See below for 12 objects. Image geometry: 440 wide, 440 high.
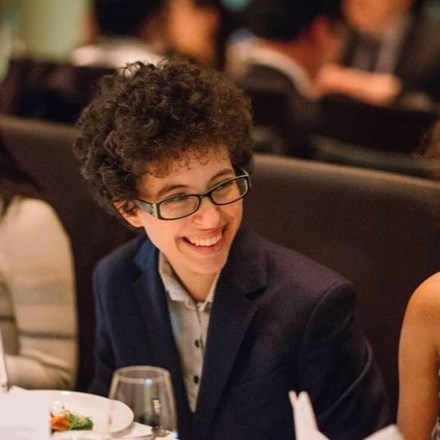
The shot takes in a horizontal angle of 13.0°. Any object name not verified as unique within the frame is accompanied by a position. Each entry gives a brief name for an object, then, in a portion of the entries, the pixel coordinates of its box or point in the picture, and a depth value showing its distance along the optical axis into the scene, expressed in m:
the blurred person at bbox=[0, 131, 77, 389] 2.81
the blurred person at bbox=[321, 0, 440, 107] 5.20
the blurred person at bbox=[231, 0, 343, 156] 4.58
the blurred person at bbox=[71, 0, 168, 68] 5.93
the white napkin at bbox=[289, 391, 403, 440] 2.07
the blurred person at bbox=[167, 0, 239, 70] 5.68
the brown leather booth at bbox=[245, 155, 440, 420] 2.75
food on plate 2.29
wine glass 2.09
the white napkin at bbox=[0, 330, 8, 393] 2.44
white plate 2.31
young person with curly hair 2.41
